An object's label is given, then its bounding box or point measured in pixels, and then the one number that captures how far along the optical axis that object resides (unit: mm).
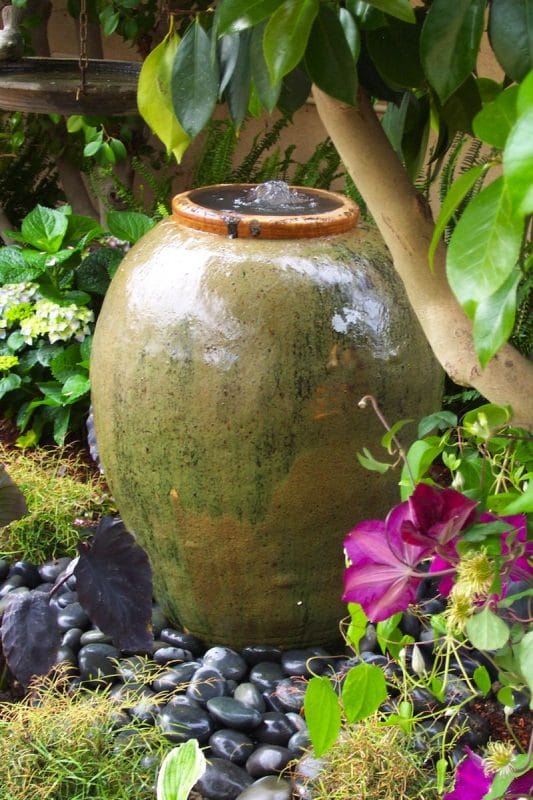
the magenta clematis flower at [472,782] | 1188
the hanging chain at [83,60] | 2561
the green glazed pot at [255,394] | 2027
